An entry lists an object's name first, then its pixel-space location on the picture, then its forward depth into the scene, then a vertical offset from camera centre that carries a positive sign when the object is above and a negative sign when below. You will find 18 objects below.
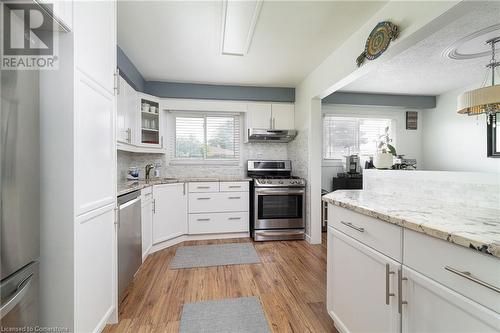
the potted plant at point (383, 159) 2.00 +0.05
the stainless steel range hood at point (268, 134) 3.80 +0.52
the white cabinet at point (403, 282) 0.70 -0.48
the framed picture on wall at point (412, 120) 4.64 +0.92
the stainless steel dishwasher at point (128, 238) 1.78 -0.64
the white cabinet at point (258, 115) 3.85 +0.85
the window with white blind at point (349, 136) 4.37 +0.57
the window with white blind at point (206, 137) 4.01 +0.51
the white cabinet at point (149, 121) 3.22 +0.67
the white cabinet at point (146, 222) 2.55 -0.68
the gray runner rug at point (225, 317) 1.57 -1.13
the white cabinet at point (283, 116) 3.92 +0.86
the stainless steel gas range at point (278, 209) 3.42 -0.68
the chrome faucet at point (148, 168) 3.51 -0.05
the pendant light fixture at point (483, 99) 2.37 +0.71
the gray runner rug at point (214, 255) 2.61 -1.13
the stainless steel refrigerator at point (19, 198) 0.84 -0.13
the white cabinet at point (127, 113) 2.53 +0.63
